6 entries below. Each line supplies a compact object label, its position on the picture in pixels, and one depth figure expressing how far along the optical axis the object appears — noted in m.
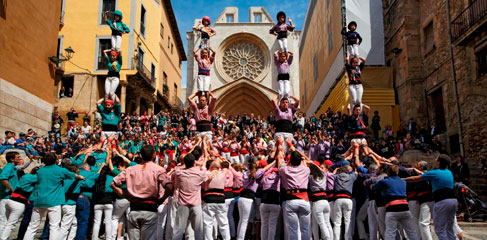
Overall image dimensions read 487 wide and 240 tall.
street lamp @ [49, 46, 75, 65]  19.09
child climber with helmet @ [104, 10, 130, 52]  10.21
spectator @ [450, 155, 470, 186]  11.53
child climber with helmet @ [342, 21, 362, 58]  10.21
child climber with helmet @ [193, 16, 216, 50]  10.44
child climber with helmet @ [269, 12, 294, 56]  9.37
